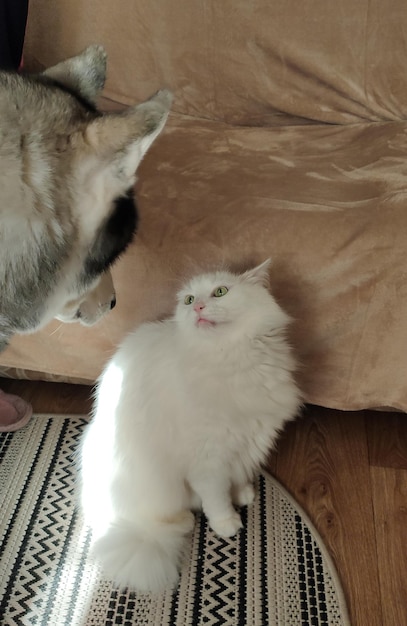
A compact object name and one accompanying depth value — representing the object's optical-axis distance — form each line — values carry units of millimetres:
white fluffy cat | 1188
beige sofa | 1296
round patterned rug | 1179
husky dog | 829
